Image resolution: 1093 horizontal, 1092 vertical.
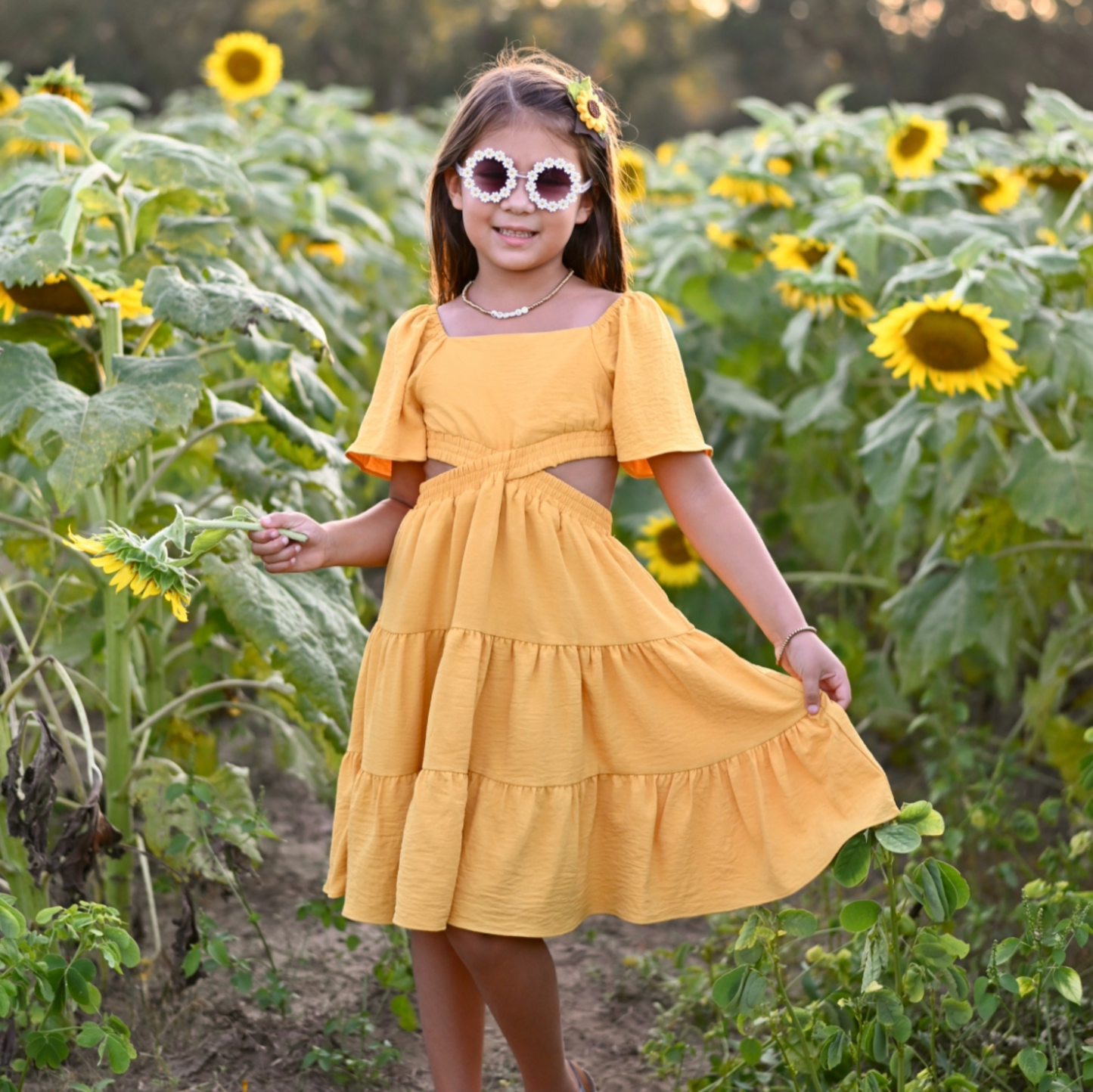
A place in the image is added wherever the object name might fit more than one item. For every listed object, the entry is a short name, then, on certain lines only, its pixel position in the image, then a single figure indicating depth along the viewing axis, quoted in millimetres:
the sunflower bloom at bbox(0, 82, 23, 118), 4766
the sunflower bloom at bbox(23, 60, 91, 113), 3107
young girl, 1741
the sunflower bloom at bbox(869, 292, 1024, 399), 2660
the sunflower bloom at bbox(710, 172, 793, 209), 4023
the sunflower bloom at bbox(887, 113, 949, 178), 3969
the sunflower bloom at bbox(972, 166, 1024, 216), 3873
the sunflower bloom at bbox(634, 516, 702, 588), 3547
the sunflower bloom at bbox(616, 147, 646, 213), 2355
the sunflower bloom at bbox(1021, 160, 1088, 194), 3381
